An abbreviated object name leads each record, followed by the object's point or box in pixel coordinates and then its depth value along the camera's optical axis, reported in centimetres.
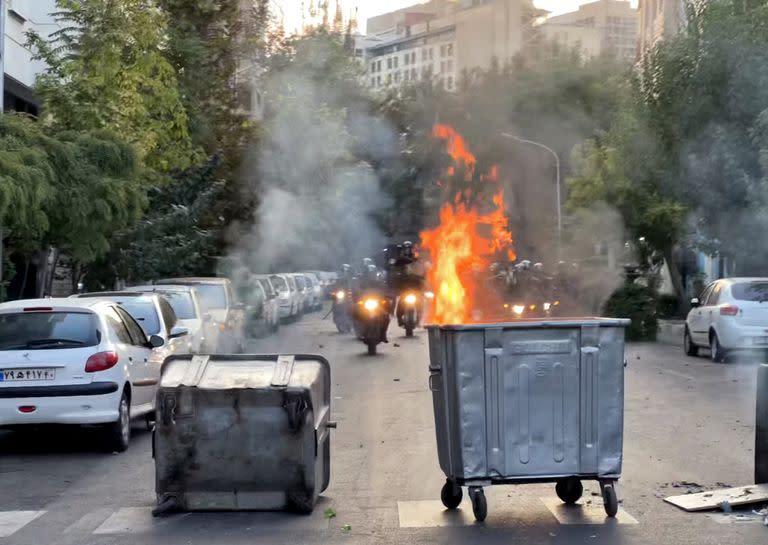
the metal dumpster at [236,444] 889
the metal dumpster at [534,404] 855
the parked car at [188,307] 1928
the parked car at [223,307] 2228
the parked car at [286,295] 3778
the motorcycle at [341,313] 3250
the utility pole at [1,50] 1925
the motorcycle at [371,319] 2489
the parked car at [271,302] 3266
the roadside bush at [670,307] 3750
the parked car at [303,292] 4334
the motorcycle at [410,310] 2908
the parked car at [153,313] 1603
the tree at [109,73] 2378
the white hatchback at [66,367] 1191
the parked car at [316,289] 4788
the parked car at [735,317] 2216
